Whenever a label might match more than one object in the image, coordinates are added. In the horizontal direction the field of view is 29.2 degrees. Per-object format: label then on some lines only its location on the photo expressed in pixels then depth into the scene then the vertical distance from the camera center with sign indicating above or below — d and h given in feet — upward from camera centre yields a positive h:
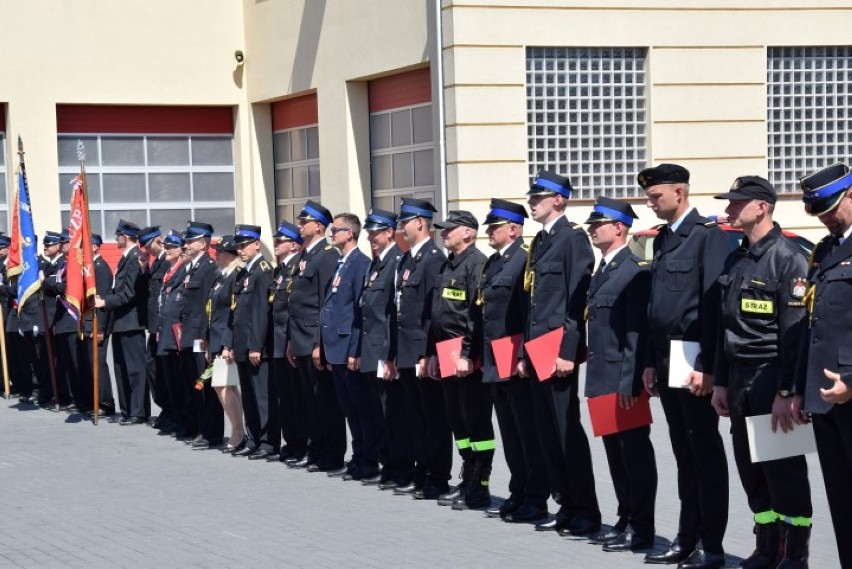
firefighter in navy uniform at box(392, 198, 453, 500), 36.58 -4.61
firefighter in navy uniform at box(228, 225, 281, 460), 43.47 -5.14
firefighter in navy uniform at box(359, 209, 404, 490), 38.09 -4.62
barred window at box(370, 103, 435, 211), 75.77 -0.25
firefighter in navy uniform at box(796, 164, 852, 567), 22.61 -2.86
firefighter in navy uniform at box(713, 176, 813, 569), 24.80 -3.20
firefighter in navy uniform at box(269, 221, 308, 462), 42.75 -5.52
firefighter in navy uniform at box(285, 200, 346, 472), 41.57 -4.63
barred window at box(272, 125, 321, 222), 88.63 -0.91
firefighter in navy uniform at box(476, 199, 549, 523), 32.68 -4.56
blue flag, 60.49 -3.29
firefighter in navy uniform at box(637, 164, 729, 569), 27.12 -3.41
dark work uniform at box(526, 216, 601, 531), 31.07 -3.94
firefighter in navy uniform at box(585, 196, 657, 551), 29.14 -3.75
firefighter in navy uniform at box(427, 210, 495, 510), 34.60 -4.51
